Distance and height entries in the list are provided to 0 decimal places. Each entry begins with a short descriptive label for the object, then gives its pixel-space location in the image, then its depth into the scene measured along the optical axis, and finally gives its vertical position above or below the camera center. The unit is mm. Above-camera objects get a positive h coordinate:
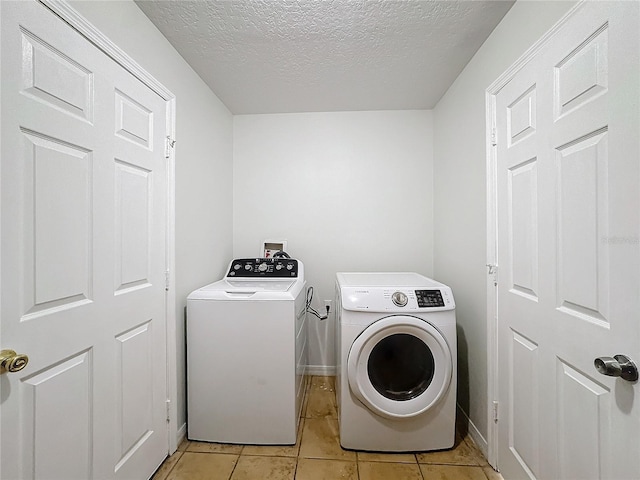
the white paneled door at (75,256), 847 -55
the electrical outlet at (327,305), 2631 -597
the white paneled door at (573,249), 809 -35
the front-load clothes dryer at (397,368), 1597 -741
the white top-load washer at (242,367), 1665 -742
